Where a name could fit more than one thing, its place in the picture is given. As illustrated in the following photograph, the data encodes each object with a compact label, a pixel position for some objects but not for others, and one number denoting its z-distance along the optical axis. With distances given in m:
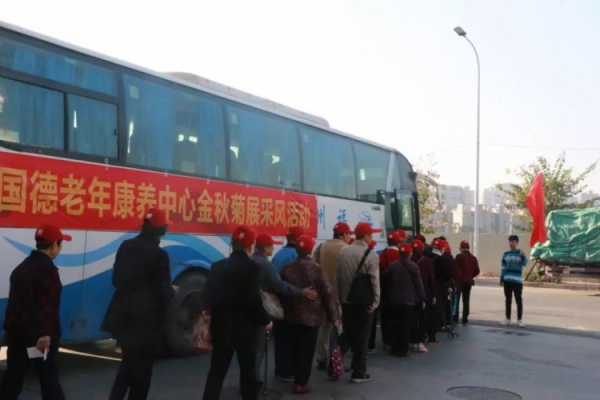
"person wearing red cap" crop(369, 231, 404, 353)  9.52
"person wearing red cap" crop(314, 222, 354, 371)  7.96
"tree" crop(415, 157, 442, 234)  33.50
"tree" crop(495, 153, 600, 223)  34.91
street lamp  26.27
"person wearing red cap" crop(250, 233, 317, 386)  6.60
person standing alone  12.30
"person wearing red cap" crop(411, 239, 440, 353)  9.86
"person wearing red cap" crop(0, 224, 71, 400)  4.92
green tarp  22.80
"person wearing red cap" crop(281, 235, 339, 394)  6.79
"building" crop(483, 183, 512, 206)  169.04
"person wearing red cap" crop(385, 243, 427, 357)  9.03
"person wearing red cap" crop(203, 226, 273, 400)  5.54
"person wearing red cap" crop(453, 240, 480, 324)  12.38
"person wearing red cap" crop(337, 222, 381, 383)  7.45
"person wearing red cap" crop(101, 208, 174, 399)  5.11
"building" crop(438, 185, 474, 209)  167.07
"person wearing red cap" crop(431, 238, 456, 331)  10.64
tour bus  6.69
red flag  23.69
